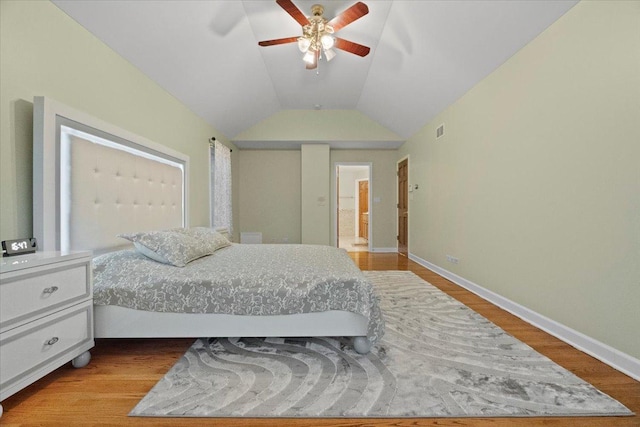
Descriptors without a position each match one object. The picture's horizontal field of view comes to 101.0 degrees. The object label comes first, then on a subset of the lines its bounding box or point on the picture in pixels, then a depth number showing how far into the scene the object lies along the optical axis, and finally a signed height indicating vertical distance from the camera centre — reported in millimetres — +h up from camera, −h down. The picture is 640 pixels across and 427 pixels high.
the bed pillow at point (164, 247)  1841 -255
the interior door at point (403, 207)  5273 +76
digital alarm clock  1288 -178
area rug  1217 -909
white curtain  4129 +411
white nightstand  1132 -503
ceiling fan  2207 +1682
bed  1592 -449
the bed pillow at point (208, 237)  2318 -242
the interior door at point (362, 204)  8445 +220
